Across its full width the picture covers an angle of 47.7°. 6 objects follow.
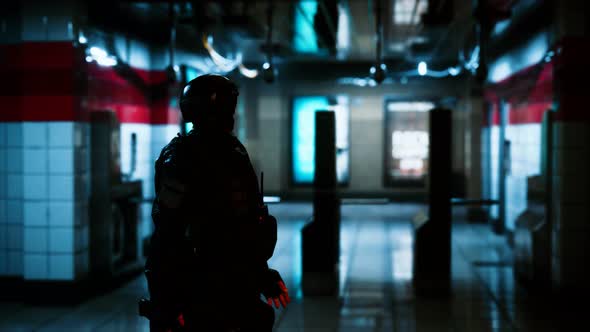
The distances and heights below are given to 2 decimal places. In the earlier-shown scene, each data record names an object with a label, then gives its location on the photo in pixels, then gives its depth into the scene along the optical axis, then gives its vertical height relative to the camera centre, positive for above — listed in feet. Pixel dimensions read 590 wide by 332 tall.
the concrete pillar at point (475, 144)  36.63 +0.80
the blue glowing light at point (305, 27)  23.75 +5.74
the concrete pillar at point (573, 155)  18.43 +0.09
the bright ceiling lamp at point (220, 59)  20.71 +3.59
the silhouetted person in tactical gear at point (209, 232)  8.55 -0.97
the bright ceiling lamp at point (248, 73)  23.38 +3.24
